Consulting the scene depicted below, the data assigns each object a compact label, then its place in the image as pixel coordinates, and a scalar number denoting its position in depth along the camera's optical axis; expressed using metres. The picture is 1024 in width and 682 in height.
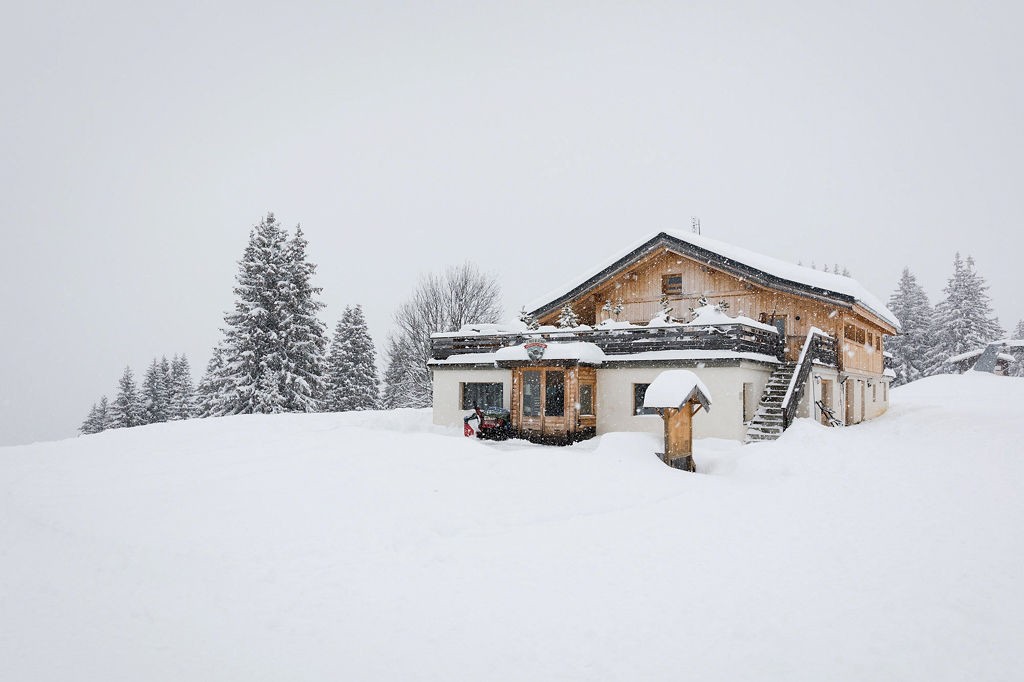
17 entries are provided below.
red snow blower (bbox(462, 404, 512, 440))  21.30
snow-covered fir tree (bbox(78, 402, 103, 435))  48.27
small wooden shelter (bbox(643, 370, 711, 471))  14.81
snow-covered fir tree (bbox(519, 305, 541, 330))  25.78
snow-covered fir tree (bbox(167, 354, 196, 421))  46.34
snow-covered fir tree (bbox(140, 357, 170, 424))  45.56
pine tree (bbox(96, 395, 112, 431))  45.78
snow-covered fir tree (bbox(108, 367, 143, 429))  44.28
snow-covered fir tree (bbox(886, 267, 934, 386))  50.59
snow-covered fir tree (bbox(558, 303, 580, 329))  23.31
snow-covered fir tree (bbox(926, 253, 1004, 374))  47.16
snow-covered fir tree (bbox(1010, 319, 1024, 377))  50.25
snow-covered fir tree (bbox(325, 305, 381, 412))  40.75
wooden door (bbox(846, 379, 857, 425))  25.66
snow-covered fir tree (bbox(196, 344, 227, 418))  31.25
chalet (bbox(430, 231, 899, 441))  19.77
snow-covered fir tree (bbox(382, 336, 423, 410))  40.03
